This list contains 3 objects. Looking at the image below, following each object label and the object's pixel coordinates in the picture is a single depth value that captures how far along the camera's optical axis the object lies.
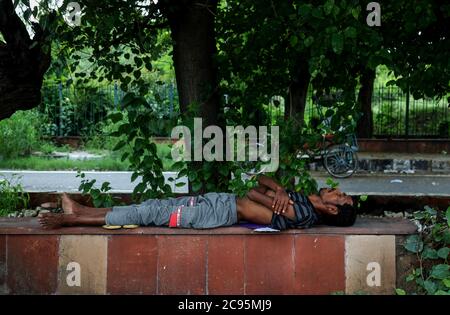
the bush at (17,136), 15.46
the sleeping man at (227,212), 4.54
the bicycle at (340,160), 13.47
